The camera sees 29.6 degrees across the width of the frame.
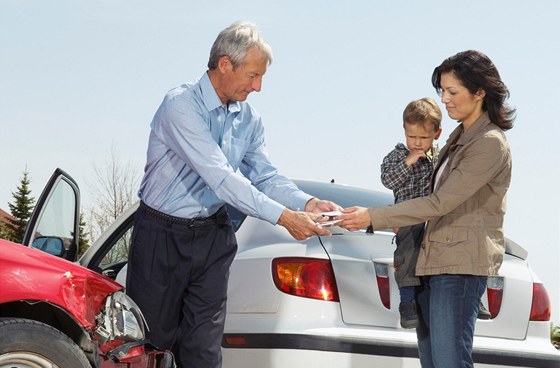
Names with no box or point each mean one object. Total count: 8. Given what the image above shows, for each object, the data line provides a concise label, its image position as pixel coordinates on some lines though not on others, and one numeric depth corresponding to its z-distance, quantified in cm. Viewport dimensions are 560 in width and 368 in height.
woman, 486
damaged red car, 441
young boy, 584
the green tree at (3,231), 6938
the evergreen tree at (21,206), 6962
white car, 554
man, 529
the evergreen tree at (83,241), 4954
